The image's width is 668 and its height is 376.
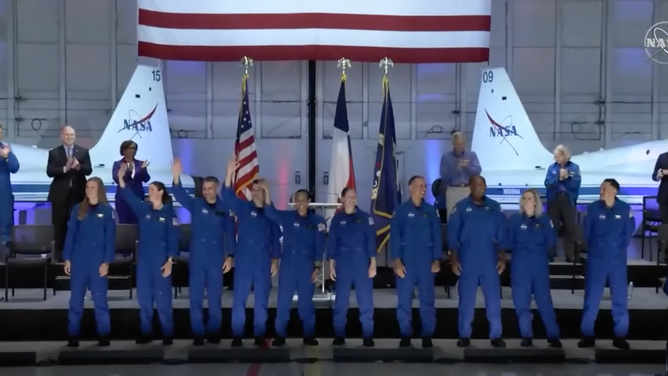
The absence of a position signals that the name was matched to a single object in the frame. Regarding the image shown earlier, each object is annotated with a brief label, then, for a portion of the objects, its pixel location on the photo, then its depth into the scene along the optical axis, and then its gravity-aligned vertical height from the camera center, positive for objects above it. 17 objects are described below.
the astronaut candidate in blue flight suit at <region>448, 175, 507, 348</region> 7.12 -0.72
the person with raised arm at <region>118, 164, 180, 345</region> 7.19 -0.76
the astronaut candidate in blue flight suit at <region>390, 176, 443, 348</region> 7.21 -0.76
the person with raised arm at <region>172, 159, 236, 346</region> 7.24 -0.74
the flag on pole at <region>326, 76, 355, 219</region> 8.99 +0.13
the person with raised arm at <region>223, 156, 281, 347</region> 7.25 -0.85
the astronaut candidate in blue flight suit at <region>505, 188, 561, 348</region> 7.19 -0.83
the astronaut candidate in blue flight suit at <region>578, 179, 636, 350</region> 7.15 -0.75
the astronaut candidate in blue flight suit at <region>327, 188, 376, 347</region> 7.21 -0.81
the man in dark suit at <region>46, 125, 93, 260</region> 8.95 -0.11
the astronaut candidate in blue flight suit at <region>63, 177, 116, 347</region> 7.12 -0.76
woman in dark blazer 8.86 +0.00
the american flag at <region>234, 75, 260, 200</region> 8.70 +0.19
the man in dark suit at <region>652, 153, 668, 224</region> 9.61 -0.11
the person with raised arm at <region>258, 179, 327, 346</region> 7.27 -0.82
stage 6.88 -1.60
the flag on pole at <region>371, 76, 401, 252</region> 8.75 -0.13
